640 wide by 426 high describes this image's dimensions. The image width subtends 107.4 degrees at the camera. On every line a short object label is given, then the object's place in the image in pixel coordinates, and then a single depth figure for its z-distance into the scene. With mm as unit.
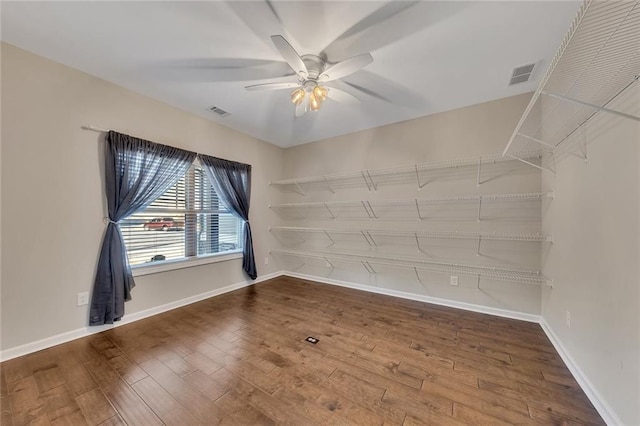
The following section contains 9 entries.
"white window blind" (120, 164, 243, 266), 2760
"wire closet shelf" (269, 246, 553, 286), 2594
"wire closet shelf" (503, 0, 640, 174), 957
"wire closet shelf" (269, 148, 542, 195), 2762
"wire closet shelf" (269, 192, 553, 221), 2709
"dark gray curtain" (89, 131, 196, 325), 2350
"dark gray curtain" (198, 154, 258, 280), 3403
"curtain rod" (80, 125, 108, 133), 2313
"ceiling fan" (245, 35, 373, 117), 1680
